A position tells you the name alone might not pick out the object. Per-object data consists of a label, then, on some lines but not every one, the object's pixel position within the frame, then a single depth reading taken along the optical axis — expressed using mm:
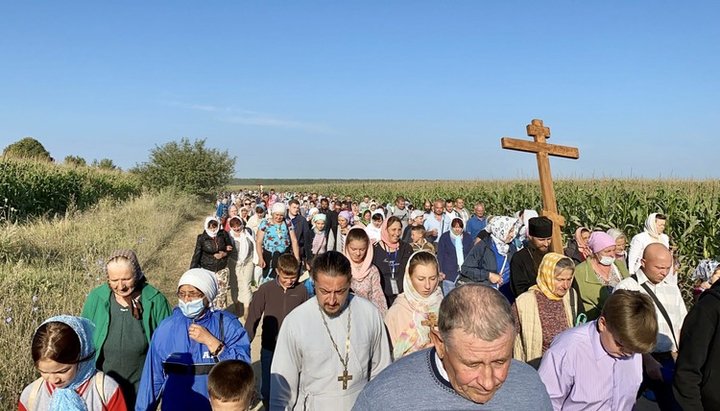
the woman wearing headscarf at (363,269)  5062
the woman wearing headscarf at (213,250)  8797
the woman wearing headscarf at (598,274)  5117
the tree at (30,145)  47206
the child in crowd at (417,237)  8734
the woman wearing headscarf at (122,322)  3904
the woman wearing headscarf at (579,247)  7520
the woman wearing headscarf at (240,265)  9320
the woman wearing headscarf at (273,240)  8586
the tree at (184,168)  41750
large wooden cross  6930
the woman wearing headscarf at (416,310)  4031
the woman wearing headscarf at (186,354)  3539
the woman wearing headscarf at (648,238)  7438
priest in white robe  3246
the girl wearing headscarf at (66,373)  2898
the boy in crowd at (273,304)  5105
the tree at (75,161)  30430
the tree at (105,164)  37622
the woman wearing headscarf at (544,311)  4059
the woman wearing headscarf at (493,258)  6824
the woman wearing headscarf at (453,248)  8719
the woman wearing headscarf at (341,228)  12359
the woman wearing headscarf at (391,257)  6199
